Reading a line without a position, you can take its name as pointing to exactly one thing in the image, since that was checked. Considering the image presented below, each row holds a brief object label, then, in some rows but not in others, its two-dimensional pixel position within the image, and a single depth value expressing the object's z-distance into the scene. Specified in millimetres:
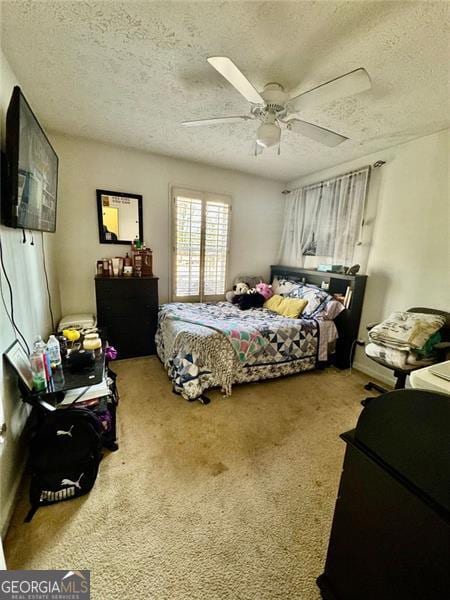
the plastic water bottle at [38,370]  1410
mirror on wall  3029
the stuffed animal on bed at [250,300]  3506
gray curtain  3016
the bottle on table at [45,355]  1472
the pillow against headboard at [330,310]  2889
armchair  2026
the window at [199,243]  3463
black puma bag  1315
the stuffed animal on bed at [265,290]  3671
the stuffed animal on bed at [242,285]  3773
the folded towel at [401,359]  2066
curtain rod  2730
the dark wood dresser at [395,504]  629
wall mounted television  1253
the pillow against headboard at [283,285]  3607
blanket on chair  2047
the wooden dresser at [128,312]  2861
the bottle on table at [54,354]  1655
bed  2268
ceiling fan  1271
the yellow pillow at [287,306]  3068
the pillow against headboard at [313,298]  2967
